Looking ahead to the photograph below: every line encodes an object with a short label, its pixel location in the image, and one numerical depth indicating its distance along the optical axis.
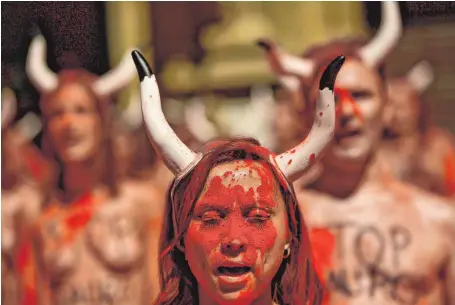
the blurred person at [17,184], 10.85
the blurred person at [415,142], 10.61
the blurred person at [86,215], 10.32
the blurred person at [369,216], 8.94
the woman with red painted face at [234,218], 4.83
